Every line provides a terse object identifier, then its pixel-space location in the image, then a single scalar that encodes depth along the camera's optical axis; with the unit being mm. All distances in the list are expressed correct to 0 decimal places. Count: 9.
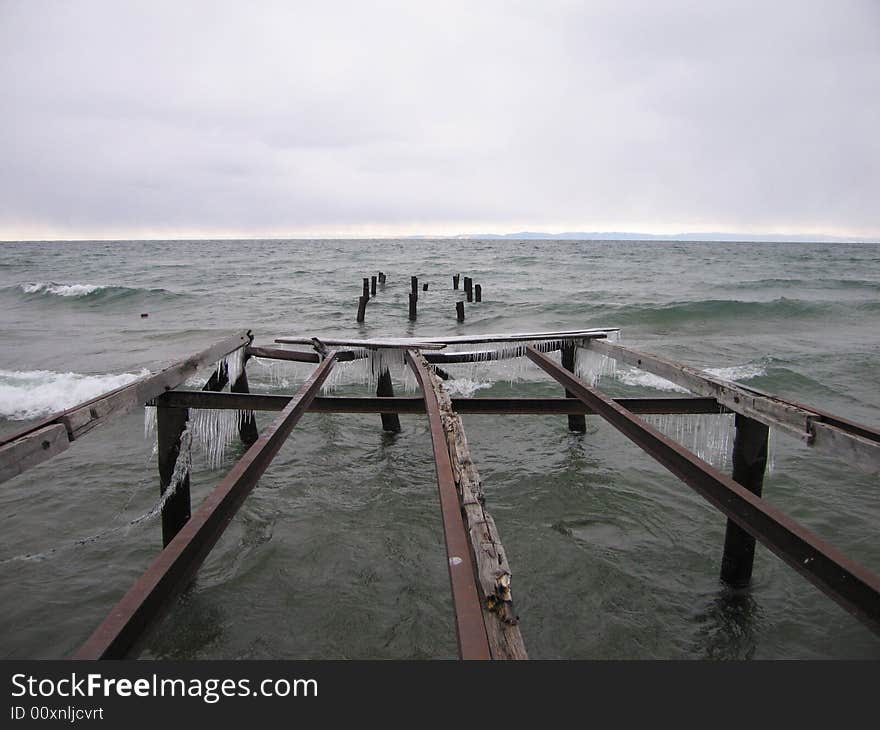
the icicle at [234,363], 6870
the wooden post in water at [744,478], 4160
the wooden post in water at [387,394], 7406
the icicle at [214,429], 5750
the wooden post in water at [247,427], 7580
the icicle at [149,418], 5812
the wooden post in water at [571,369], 7602
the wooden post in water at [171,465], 4477
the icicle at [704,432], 5465
